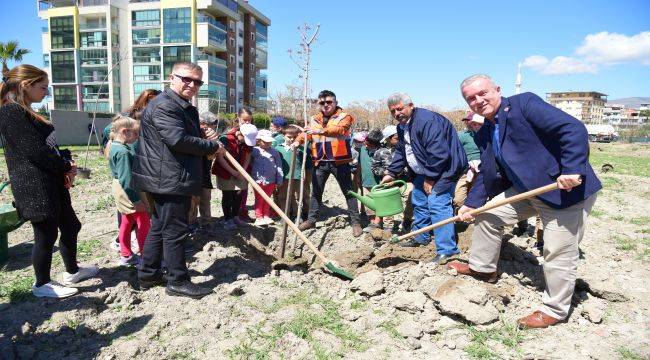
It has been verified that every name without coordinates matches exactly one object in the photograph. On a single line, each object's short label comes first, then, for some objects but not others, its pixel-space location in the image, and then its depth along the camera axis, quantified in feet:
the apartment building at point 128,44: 137.80
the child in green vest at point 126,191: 12.97
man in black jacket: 10.55
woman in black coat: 9.95
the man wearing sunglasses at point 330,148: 18.35
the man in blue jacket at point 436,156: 13.98
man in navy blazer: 8.99
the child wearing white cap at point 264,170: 18.92
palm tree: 97.87
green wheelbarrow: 13.37
